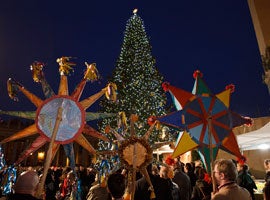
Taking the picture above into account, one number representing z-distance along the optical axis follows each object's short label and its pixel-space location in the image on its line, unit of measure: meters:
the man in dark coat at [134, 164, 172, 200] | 4.50
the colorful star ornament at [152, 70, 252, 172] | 4.47
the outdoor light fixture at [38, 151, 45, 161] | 36.36
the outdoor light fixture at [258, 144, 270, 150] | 10.16
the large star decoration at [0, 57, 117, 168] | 4.04
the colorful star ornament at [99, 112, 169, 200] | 4.68
